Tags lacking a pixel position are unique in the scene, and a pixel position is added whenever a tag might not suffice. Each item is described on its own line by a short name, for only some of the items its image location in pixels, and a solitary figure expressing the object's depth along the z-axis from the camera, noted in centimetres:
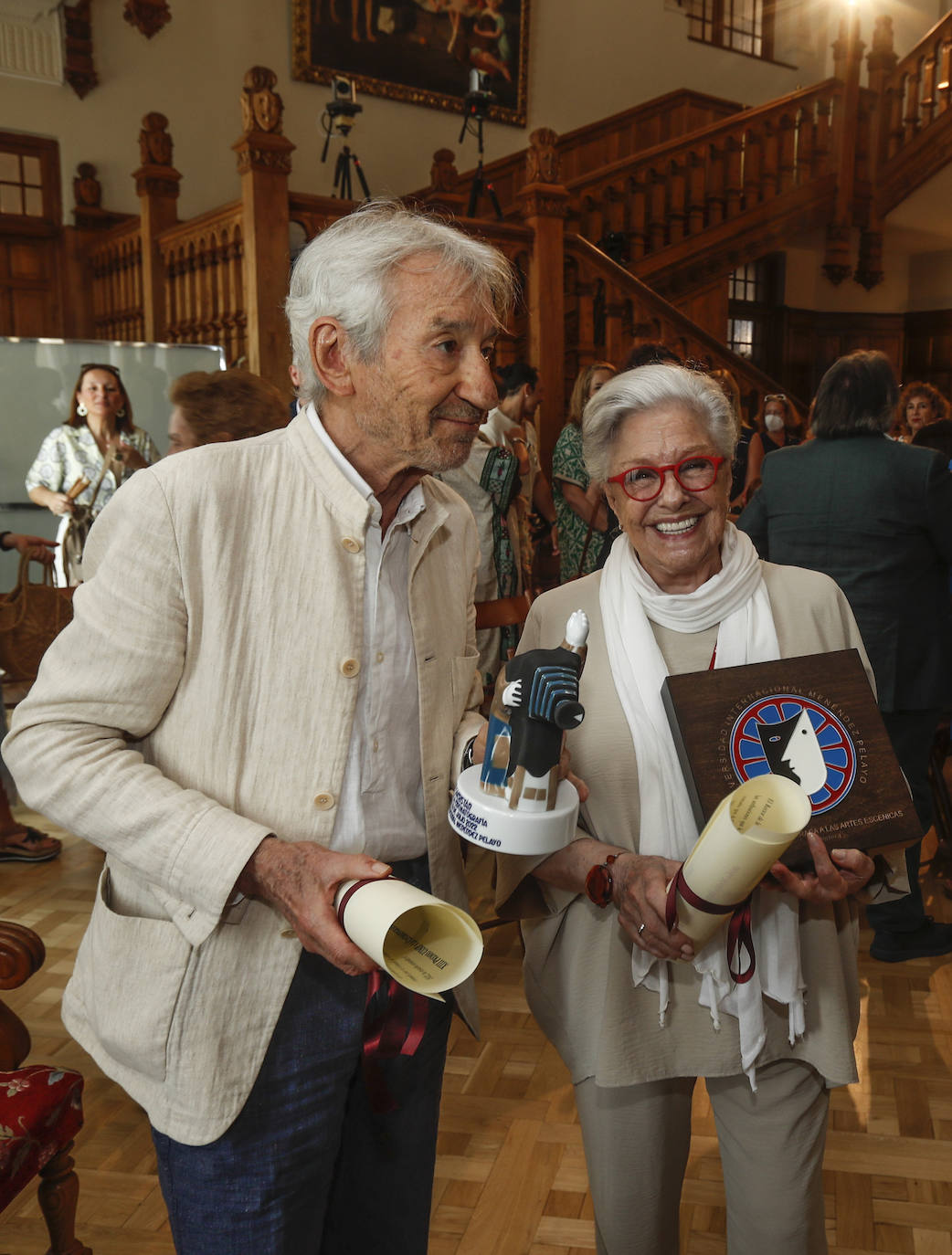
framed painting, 957
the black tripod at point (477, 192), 735
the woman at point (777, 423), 802
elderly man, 116
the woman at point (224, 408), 298
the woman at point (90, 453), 496
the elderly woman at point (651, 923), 154
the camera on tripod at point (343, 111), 738
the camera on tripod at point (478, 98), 786
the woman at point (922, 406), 565
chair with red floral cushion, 170
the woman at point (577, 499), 473
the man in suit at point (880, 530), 300
